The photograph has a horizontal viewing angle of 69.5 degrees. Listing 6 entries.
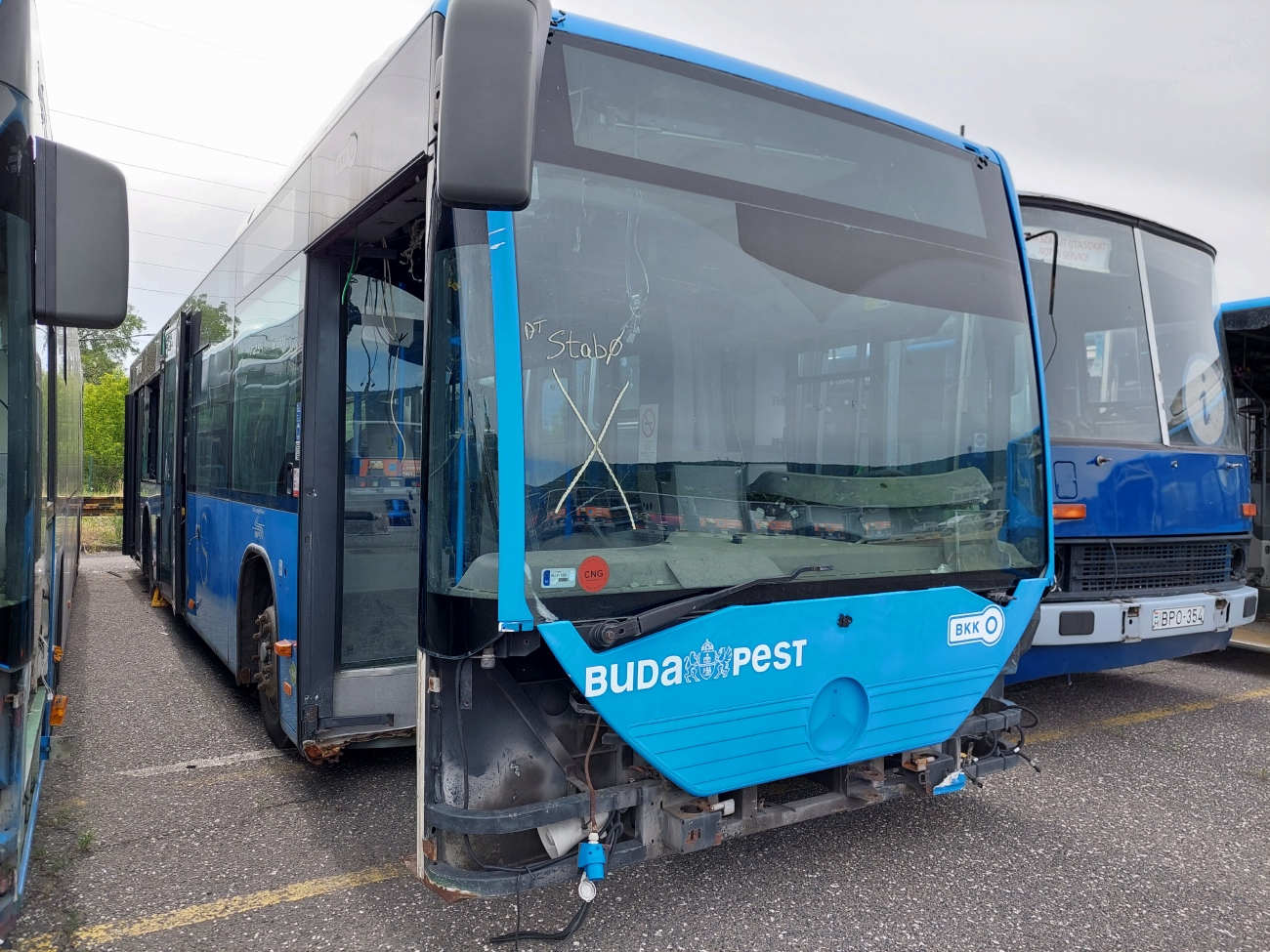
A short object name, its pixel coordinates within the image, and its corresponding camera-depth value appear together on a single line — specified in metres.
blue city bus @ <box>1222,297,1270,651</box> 7.46
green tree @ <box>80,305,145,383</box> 50.56
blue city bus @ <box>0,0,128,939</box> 2.41
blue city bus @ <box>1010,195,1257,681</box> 5.24
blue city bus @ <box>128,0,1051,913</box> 2.58
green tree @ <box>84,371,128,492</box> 28.73
